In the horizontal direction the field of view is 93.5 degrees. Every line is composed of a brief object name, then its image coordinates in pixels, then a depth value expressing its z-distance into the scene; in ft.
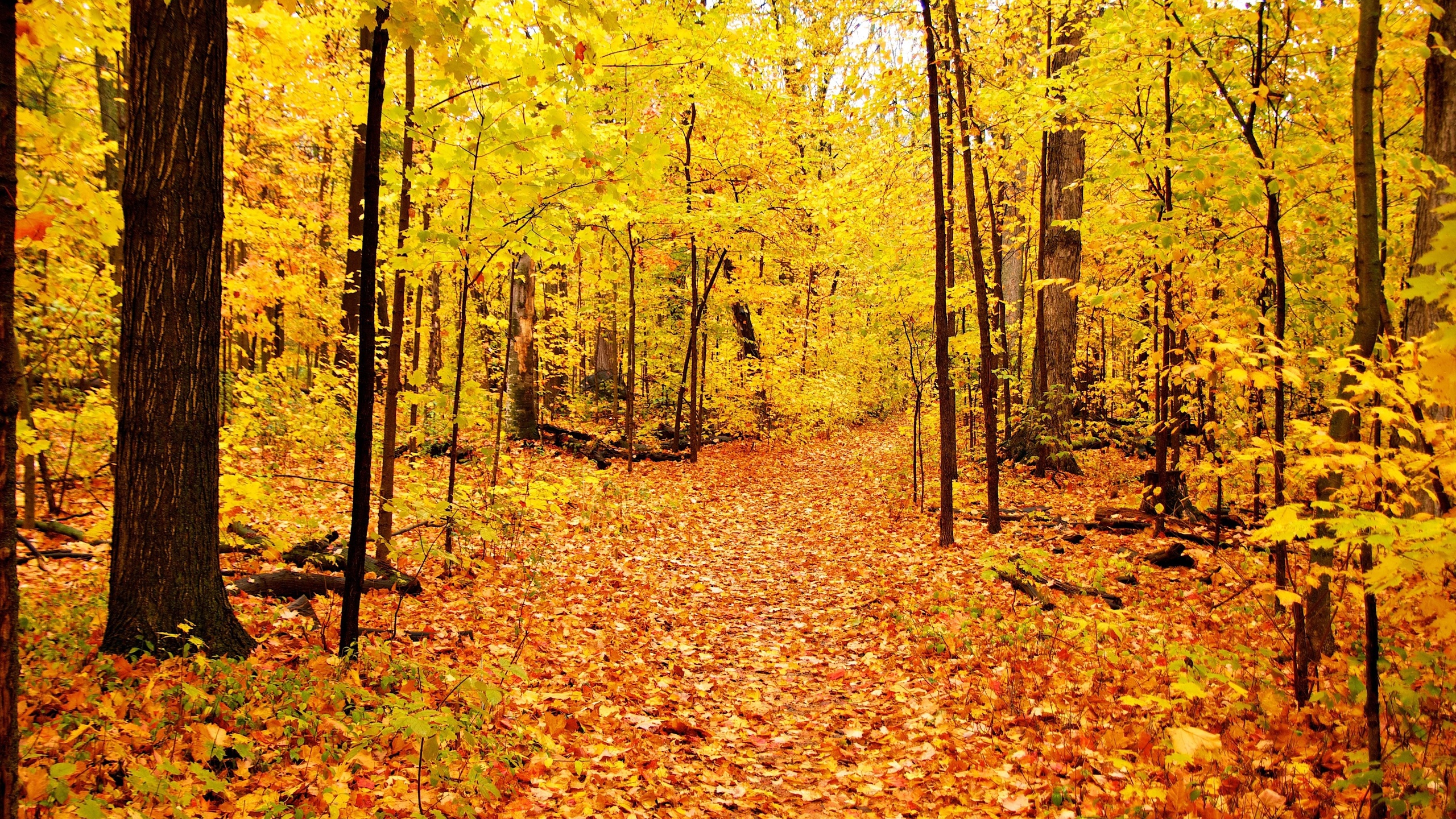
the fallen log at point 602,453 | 47.29
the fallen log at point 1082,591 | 21.02
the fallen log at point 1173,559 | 23.80
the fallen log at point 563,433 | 50.11
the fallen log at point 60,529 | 20.07
